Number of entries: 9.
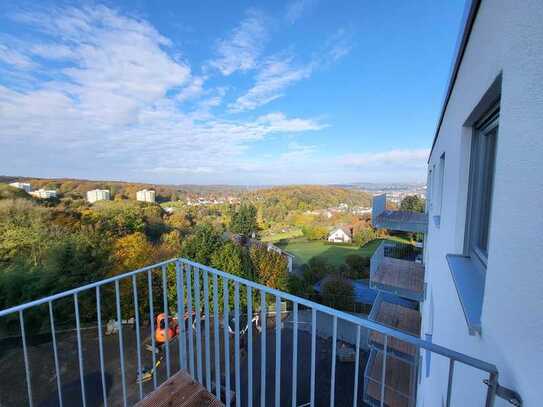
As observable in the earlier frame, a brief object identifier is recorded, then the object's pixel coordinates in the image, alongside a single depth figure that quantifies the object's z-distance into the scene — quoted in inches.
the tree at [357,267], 692.1
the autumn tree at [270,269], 574.4
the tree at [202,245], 558.3
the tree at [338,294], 509.4
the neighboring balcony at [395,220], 213.5
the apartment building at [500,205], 20.4
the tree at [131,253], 541.0
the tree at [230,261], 525.8
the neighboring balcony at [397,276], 185.3
